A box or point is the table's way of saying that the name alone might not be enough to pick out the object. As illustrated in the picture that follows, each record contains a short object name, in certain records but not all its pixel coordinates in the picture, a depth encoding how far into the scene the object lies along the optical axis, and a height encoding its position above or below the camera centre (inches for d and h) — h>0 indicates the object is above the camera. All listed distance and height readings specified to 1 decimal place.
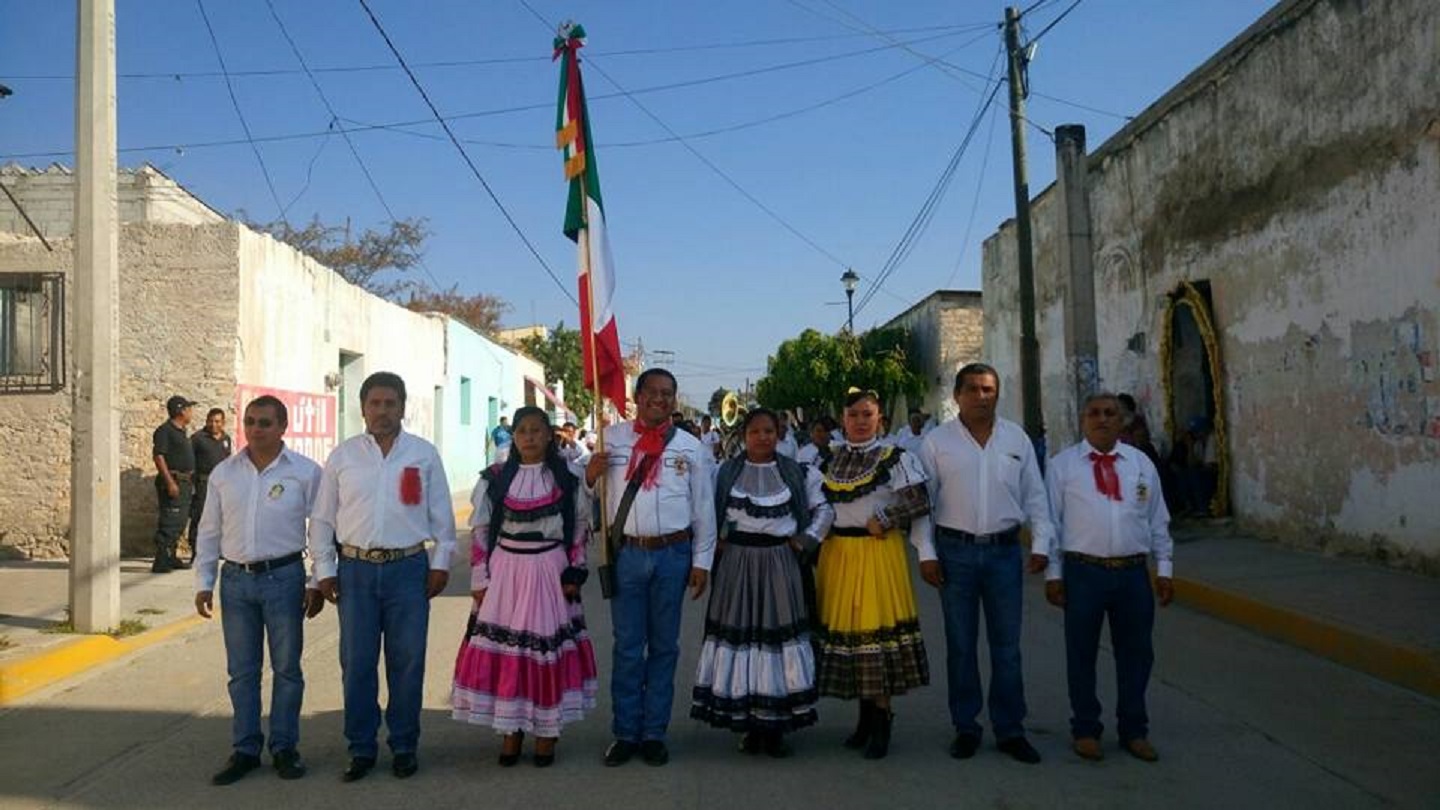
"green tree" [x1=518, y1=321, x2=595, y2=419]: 1929.1 +151.8
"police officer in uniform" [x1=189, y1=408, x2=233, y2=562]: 481.1 +3.2
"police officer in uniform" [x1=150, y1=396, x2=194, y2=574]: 467.2 -8.6
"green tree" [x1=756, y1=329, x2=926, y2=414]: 1214.3 +82.3
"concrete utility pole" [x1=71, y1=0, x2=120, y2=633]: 338.3 +37.0
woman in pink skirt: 205.5 -27.9
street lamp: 1129.4 +158.2
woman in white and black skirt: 209.5 -31.0
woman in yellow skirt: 211.6 -27.8
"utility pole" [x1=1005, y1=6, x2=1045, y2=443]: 599.5 +96.3
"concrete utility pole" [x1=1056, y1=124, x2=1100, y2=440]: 557.3 +87.4
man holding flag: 212.1 -18.4
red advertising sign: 604.4 +18.0
